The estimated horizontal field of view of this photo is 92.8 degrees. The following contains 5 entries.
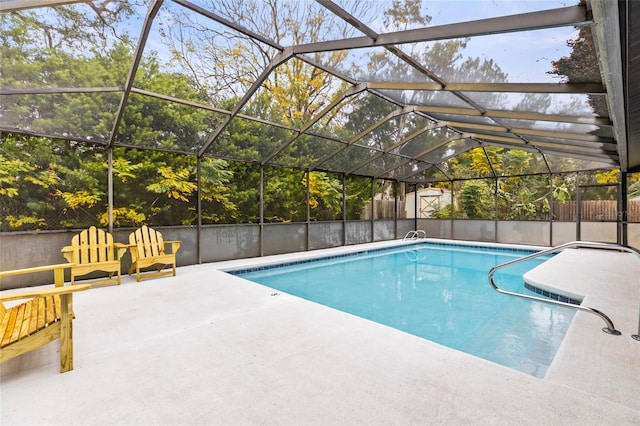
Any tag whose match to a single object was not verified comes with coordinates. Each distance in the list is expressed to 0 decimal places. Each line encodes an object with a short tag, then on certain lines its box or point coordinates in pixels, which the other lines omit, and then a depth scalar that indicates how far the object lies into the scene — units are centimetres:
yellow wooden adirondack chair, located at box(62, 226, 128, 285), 458
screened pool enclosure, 308
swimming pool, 334
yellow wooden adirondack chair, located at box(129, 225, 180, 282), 508
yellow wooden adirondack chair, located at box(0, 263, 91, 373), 203
